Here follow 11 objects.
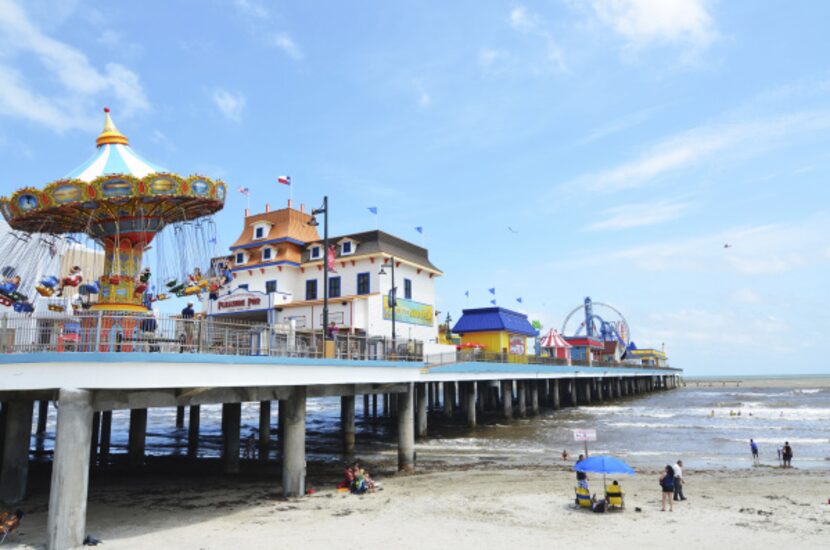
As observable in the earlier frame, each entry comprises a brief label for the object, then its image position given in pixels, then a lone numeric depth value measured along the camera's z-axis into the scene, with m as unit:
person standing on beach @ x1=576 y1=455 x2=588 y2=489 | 17.60
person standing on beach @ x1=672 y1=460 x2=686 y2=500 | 18.23
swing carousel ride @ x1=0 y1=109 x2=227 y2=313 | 20.22
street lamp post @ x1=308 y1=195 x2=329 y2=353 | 21.76
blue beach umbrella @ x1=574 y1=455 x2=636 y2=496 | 16.38
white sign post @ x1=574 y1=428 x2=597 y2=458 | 19.53
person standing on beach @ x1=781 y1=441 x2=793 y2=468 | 26.30
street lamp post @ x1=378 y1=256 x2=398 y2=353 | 30.95
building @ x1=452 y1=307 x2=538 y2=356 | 48.94
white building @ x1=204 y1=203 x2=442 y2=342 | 34.62
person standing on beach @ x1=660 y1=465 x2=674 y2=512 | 17.06
